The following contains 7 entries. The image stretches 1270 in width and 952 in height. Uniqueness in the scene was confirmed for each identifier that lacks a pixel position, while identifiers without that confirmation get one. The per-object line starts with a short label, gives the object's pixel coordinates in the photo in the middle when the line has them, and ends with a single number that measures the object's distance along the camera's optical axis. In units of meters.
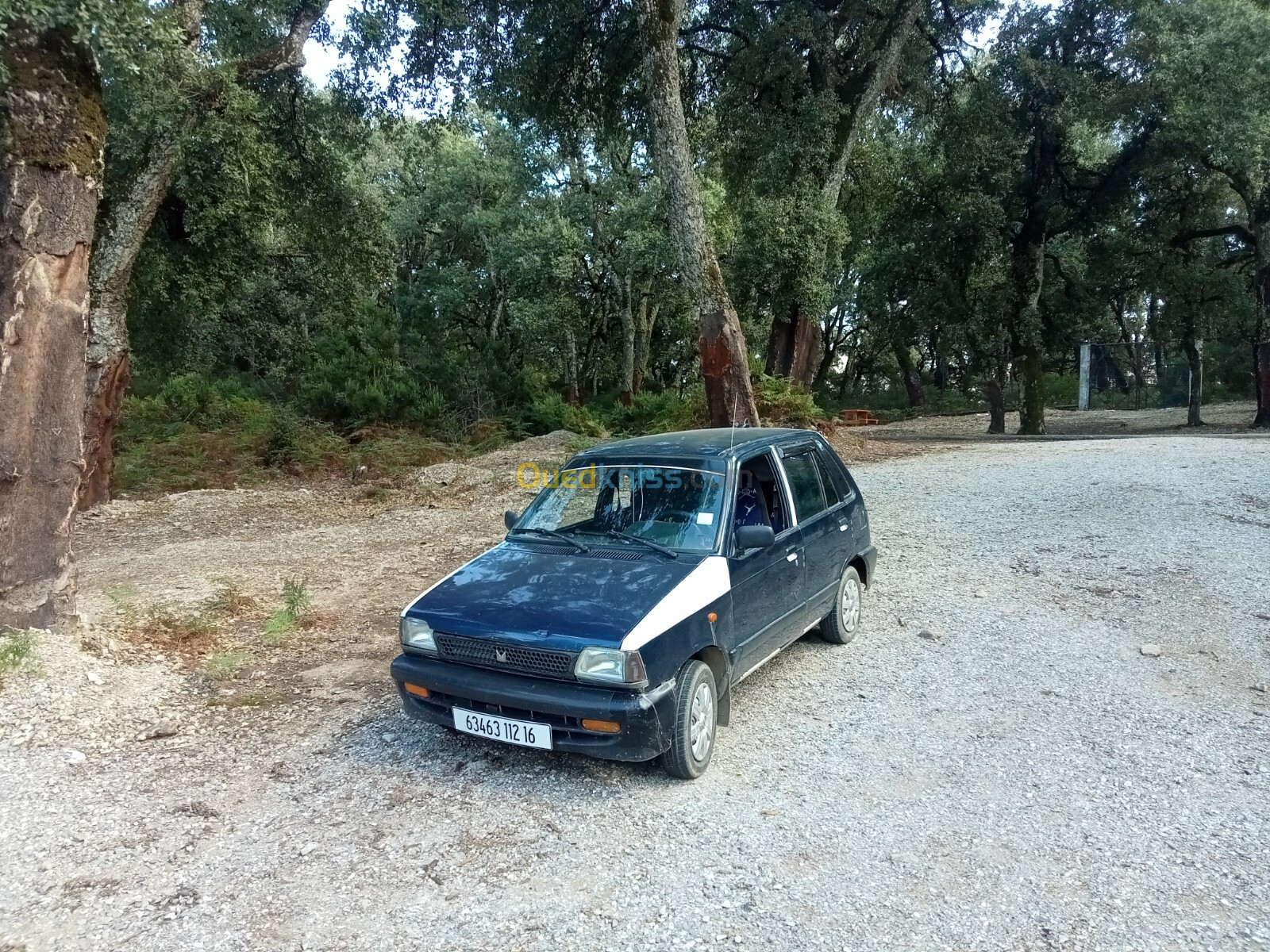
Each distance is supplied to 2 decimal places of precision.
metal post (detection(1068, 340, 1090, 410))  28.94
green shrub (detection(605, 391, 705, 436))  16.53
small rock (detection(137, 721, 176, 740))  4.82
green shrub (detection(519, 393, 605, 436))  21.20
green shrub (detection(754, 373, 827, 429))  15.35
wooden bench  32.54
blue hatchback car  3.84
